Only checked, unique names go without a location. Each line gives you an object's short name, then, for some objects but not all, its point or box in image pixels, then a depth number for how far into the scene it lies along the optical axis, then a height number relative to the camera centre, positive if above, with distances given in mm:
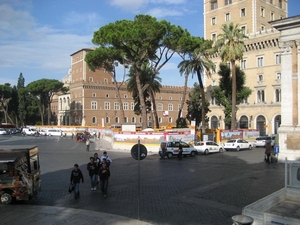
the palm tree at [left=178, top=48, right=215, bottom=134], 39750 +6907
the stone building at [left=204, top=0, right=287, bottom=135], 48812 +9300
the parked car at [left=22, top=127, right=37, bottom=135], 68338 -1983
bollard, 4711 -1457
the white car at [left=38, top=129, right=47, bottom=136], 69031 -2243
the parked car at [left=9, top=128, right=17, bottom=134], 74912 -2046
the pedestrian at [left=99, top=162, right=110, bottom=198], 12429 -2141
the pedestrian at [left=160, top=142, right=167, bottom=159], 25250 -2319
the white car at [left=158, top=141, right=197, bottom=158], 26250 -2318
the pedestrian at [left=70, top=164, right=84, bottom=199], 11855 -2104
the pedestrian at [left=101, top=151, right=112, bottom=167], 13572 -1567
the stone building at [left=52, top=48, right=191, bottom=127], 83312 +5587
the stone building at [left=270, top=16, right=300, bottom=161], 22594 +2285
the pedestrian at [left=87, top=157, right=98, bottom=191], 12906 -1994
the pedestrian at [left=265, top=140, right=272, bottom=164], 21938 -2076
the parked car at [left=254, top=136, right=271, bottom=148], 36375 -2319
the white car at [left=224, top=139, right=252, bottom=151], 32406 -2412
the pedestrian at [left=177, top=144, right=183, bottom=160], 24856 -2503
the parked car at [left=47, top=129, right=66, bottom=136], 68562 -2223
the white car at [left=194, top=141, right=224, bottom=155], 29188 -2373
